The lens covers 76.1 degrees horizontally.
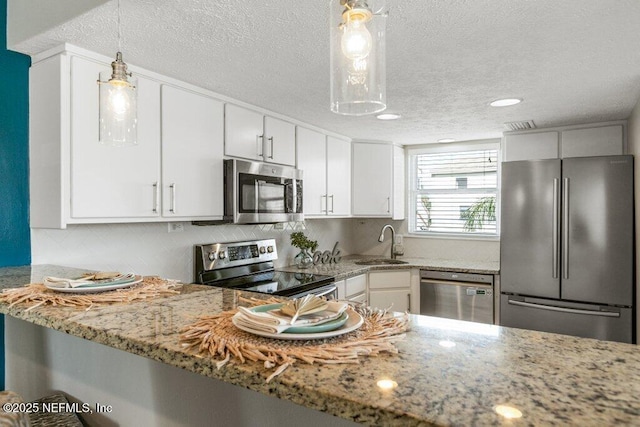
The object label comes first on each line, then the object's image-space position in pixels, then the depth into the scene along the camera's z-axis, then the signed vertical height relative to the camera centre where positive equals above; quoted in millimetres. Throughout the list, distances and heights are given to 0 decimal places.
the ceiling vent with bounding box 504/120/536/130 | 3412 +750
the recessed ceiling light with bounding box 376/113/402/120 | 3133 +759
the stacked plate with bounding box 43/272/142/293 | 1423 -255
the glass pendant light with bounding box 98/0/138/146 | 1375 +377
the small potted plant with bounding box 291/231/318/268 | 3750 -318
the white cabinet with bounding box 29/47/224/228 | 1841 +298
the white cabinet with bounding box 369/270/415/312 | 3922 -730
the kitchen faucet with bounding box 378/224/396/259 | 4461 -281
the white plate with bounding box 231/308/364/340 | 890 -266
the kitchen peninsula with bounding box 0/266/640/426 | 623 -296
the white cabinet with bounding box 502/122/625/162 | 3316 +599
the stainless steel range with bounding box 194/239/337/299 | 2840 -450
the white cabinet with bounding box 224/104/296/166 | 2727 +560
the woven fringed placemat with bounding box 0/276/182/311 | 1323 -282
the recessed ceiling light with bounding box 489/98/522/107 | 2703 +746
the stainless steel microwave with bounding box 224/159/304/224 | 2658 +149
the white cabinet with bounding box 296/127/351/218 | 3529 +387
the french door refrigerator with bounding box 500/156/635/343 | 2920 -256
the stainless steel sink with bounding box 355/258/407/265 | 4223 -507
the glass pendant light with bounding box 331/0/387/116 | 932 +378
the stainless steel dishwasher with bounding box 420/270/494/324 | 3637 -755
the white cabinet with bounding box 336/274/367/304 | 3499 -668
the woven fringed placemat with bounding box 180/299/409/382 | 814 -284
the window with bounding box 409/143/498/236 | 4320 +260
